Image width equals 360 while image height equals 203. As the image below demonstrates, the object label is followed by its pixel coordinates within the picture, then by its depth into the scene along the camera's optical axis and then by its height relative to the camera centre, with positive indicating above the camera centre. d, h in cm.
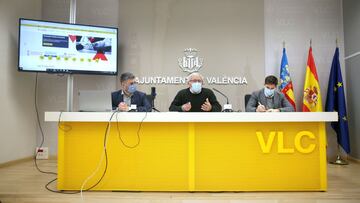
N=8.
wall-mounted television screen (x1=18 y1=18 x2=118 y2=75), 344 +88
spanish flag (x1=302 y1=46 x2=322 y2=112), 389 +29
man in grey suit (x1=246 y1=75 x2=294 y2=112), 289 +11
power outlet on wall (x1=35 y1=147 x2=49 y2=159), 412 -69
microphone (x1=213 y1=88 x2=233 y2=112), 242 +2
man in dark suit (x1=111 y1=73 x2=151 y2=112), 317 +18
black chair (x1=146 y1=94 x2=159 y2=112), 342 +16
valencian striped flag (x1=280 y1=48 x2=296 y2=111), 388 +43
